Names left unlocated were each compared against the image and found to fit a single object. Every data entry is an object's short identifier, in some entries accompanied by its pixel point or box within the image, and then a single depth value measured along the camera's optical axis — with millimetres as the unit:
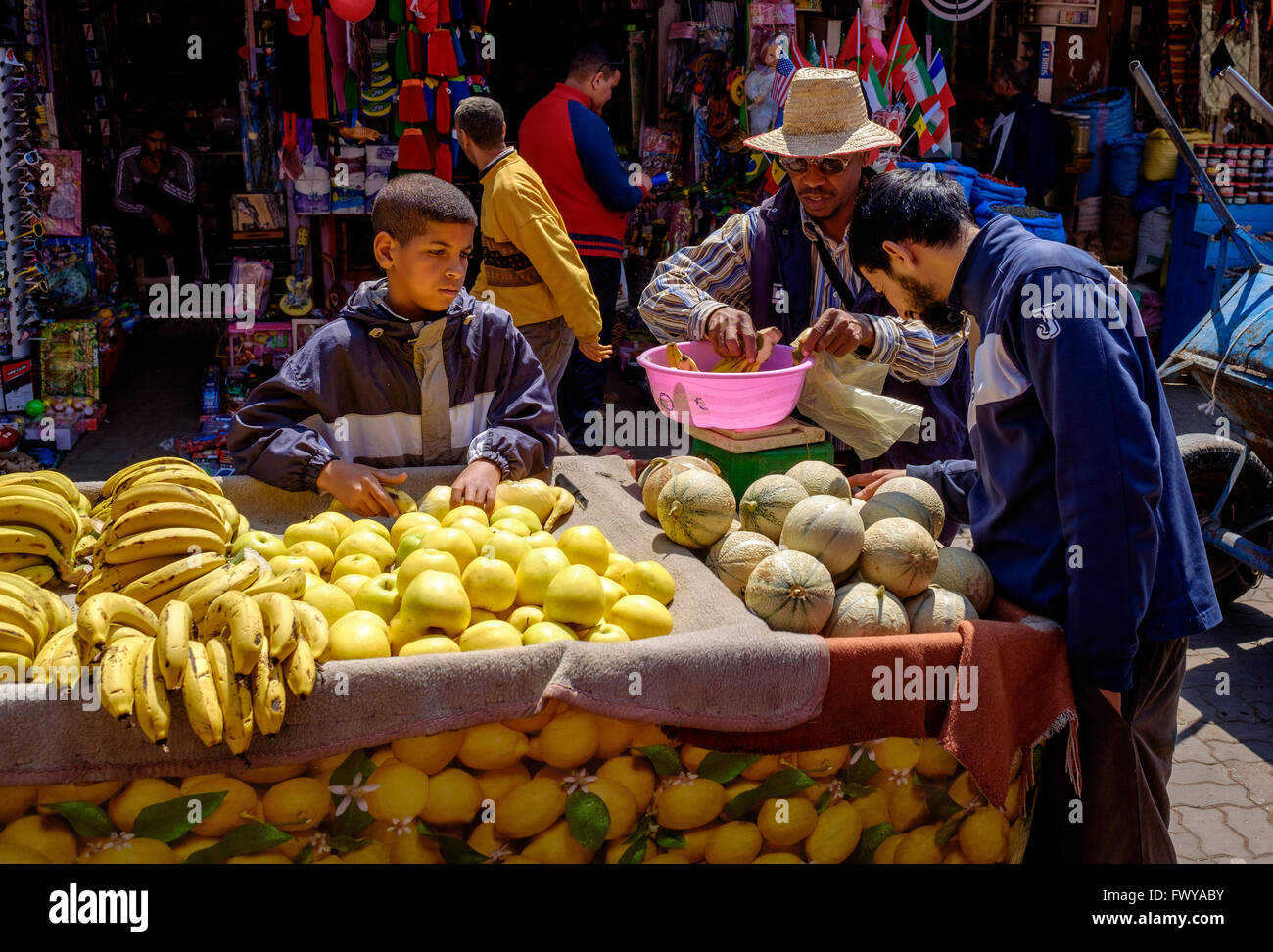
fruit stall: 2027
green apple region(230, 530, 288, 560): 2646
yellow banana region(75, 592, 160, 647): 2074
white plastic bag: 3506
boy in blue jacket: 3051
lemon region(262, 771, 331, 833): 2094
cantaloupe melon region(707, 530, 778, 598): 2668
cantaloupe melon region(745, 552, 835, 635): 2418
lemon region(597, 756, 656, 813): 2271
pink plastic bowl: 3213
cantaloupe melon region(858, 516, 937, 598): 2508
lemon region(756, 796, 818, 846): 2342
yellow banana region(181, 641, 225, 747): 1928
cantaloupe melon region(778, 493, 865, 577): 2551
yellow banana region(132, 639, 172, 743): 1923
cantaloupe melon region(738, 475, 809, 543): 2756
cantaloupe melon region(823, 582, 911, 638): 2430
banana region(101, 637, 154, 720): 1915
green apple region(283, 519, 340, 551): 2682
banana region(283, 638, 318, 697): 2002
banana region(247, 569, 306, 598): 2268
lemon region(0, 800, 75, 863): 2002
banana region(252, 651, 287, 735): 1973
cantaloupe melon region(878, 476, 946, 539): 2854
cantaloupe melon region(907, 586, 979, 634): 2463
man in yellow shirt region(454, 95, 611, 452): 5785
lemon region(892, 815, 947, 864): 2426
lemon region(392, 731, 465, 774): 2158
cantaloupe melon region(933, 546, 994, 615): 2592
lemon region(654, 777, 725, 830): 2297
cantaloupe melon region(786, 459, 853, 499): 2863
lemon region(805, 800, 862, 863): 2379
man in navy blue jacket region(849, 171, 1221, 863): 2207
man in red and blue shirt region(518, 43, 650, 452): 6570
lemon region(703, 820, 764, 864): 2330
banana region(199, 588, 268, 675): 2004
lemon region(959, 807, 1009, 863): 2455
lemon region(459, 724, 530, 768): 2186
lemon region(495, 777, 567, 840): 2193
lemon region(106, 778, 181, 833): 2039
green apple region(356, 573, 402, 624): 2389
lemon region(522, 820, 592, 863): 2227
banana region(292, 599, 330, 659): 2137
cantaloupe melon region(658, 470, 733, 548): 2809
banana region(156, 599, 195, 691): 1985
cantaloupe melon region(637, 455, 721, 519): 3014
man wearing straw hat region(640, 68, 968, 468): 3512
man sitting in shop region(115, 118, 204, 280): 8477
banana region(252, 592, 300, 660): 2039
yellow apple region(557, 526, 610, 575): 2609
